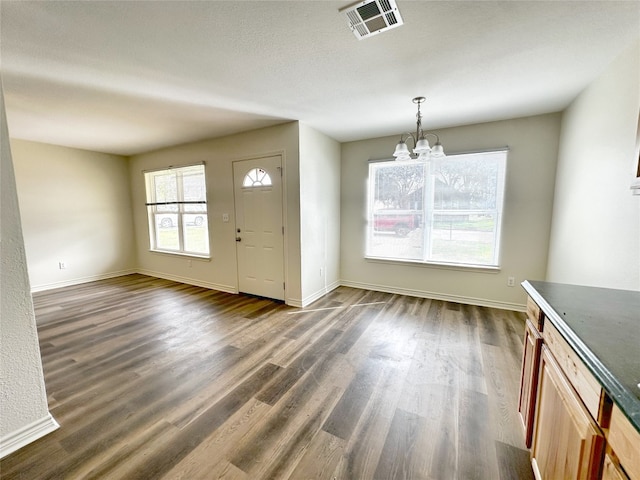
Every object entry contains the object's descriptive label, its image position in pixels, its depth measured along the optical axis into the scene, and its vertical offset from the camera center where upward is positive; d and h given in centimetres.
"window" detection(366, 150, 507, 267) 345 -6
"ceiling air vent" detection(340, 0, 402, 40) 143 +108
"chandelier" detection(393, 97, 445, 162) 251 +54
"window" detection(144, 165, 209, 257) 460 -7
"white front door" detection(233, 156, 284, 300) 366 -29
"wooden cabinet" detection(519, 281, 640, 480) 69 -58
